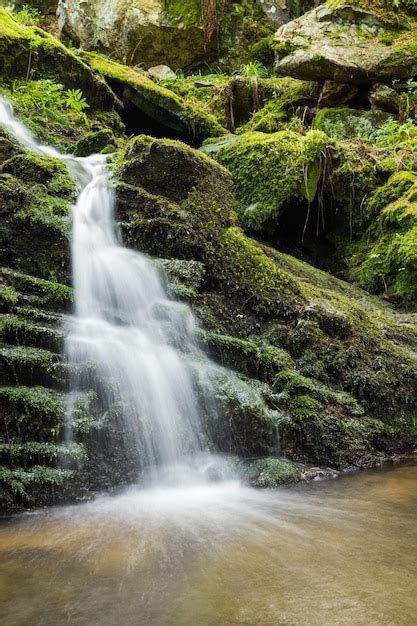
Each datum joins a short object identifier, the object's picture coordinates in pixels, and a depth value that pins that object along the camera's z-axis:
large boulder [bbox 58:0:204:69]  12.32
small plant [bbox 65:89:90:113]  8.20
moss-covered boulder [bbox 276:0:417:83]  9.15
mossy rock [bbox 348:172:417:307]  6.52
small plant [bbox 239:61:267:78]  10.62
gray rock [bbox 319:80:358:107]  9.70
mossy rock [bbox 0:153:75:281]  4.37
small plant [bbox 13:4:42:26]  10.61
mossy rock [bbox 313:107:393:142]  9.12
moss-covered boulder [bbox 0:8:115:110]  8.41
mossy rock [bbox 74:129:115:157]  7.32
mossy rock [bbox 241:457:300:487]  3.62
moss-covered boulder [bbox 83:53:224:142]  8.86
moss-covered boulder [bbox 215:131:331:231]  6.63
